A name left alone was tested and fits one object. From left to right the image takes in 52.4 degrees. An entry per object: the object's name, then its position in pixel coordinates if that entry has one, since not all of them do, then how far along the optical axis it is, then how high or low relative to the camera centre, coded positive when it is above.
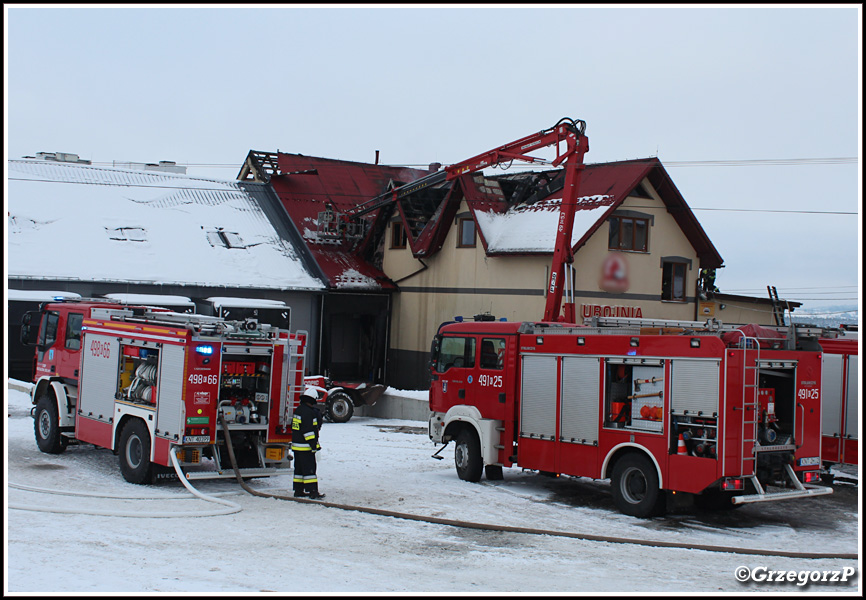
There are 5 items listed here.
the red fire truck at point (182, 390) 13.82 -0.59
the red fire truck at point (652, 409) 12.57 -0.55
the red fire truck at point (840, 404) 16.27 -0.39
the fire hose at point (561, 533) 10.68 -2.13
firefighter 13.62 -1.34
